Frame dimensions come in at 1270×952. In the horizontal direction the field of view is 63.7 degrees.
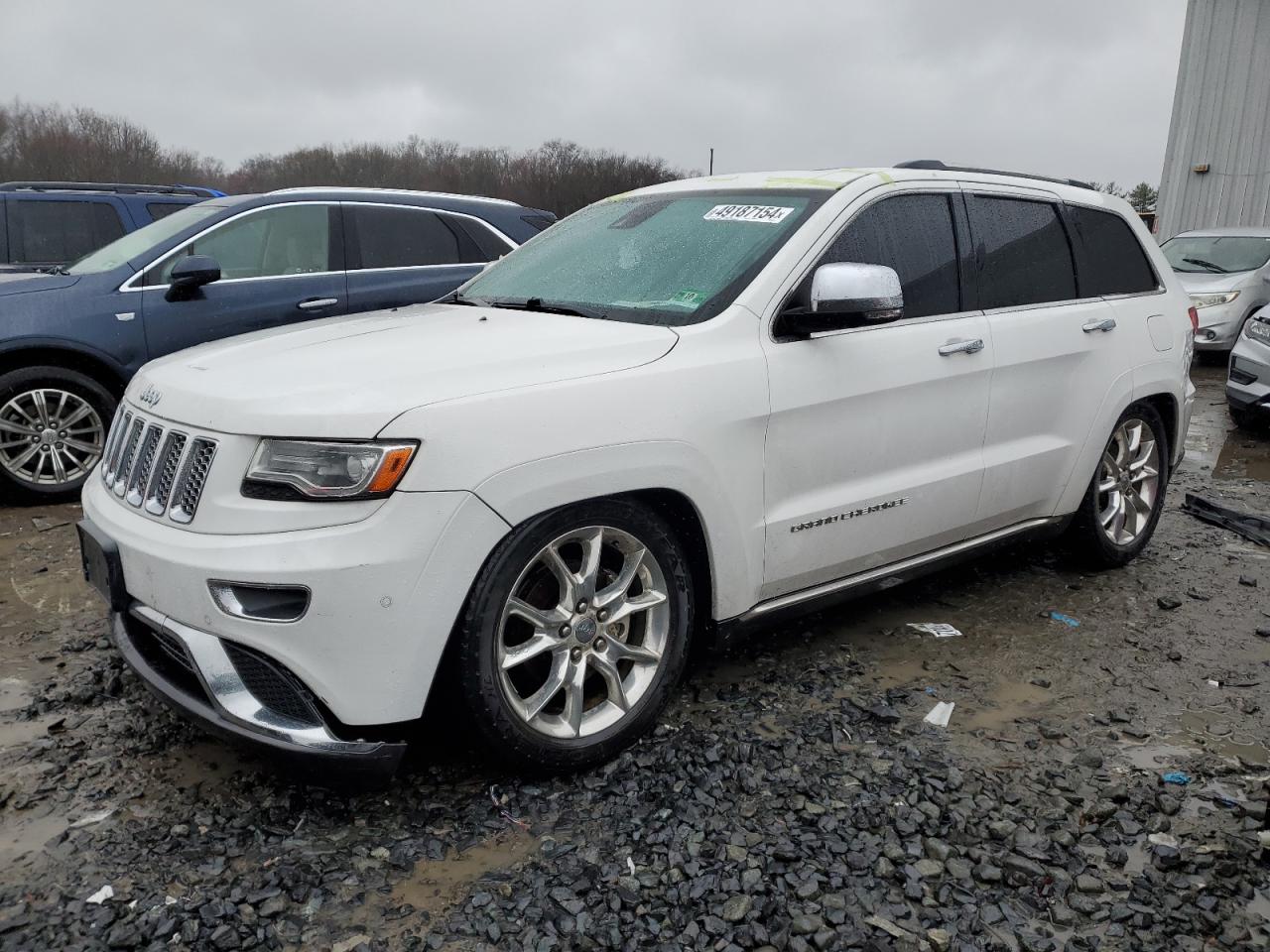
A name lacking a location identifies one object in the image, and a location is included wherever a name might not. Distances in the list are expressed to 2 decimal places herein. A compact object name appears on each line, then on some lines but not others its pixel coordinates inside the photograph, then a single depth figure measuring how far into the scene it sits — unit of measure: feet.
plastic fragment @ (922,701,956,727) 11.04
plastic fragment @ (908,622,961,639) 13.48
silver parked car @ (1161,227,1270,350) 39.65
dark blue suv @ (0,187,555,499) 18.79
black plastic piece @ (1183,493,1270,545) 18.06
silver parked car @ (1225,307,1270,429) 26.63
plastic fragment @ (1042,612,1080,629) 13.92
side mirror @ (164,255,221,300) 18.86
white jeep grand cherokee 8.14
